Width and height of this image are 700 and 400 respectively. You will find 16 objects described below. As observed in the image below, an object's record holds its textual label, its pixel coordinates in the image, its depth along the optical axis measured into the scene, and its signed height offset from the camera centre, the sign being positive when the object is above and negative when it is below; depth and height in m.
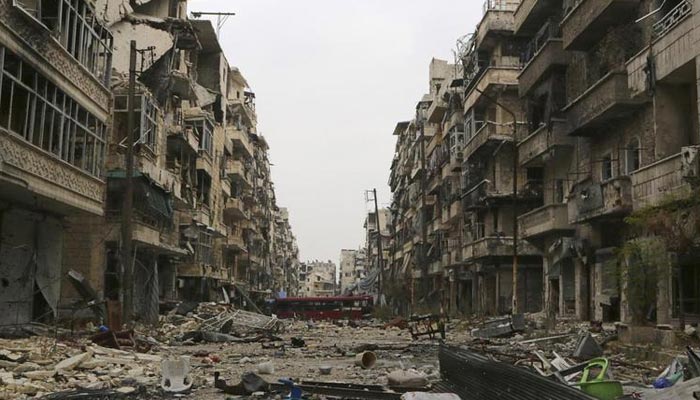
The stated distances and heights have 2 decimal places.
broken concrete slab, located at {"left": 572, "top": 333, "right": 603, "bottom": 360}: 16.08 -1.13
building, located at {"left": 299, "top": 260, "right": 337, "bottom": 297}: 192.61 -0.25
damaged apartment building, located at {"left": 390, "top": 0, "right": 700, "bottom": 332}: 19.19 +5.61
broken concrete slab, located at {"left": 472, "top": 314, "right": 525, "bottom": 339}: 26.55 -1.18
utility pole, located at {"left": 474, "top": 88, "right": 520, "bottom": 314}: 35.47 +3.05
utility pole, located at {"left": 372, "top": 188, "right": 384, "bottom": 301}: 70.41 +4.15
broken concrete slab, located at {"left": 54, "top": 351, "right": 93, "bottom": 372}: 13.11 -1.41
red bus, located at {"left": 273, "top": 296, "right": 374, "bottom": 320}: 66.81 -1.51
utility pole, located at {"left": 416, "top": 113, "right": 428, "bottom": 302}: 65.94 +4.56
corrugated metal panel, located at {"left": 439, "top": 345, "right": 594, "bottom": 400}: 7.52 -1.03
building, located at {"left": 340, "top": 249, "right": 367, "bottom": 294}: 171.27 +6.63
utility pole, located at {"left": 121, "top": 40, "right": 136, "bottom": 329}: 23.89 +2.17
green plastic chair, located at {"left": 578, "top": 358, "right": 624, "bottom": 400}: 8.35 -1.03
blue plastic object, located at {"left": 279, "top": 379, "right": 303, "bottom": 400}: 10.09 -1.44
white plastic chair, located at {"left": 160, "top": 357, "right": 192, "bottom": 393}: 11.68 -1.43
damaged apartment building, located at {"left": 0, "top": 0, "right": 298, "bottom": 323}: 18.76 +4.72
